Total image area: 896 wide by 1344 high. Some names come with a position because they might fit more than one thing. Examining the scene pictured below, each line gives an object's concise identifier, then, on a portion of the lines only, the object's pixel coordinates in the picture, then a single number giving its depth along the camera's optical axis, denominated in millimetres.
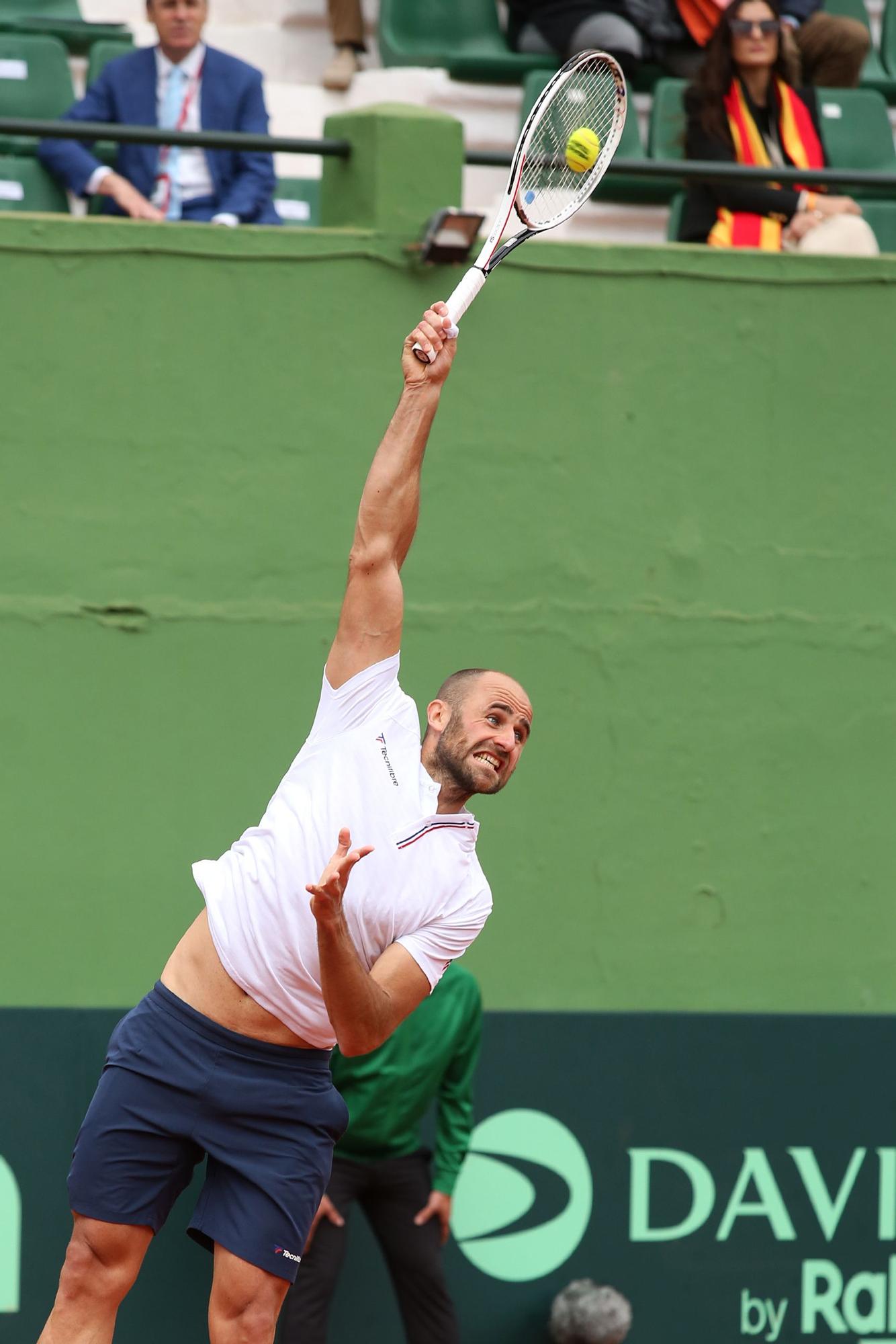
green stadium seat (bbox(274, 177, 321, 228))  15203
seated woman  13867
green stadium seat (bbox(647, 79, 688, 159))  16437
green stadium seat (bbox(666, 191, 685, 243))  14719
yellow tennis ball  9727
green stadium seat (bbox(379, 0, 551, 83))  17469
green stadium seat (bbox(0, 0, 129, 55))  16812
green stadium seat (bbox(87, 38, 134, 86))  15843
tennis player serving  8453
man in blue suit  13320
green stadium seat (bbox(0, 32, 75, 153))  15523
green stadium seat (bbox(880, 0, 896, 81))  19250
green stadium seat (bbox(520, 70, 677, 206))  16562
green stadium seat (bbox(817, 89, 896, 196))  16922
